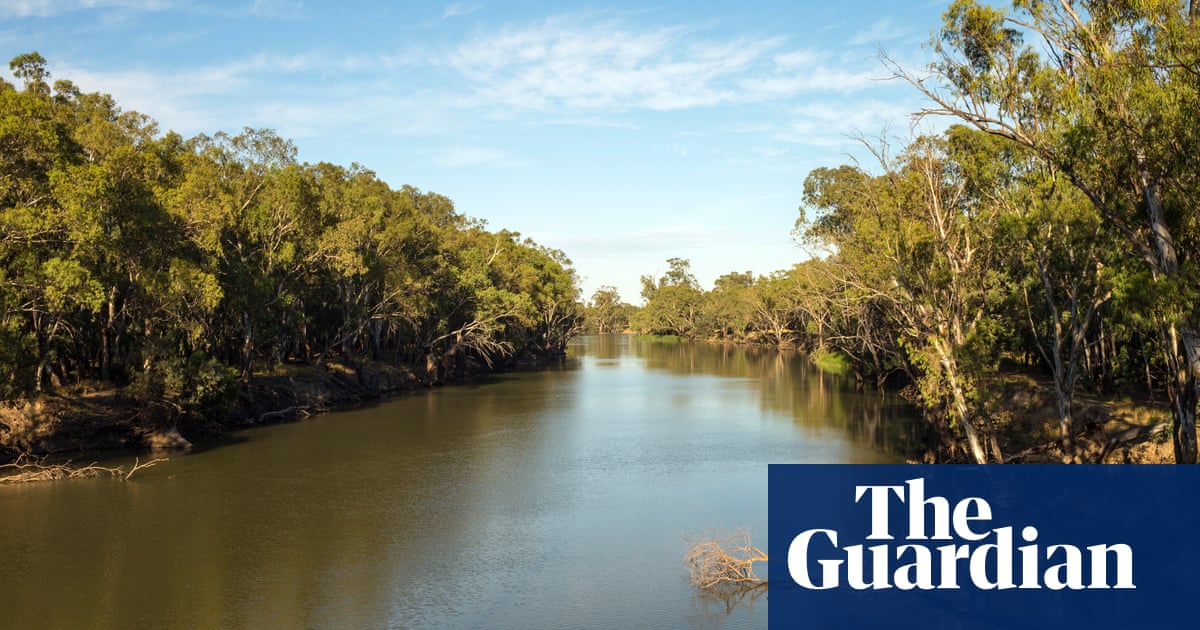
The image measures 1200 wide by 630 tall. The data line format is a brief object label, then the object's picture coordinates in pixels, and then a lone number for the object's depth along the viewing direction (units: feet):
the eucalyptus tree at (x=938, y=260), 77.56
